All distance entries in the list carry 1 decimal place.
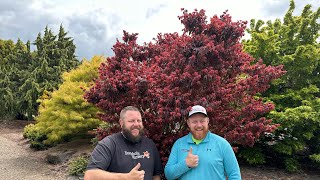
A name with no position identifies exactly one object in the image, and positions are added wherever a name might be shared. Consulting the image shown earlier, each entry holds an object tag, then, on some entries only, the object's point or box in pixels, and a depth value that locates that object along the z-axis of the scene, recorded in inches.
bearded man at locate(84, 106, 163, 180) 90.2
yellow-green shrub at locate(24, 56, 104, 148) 327.3
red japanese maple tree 148.4
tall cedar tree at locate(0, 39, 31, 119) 640.0
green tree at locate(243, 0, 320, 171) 253.5
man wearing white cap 95.3
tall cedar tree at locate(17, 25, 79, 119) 605.8
